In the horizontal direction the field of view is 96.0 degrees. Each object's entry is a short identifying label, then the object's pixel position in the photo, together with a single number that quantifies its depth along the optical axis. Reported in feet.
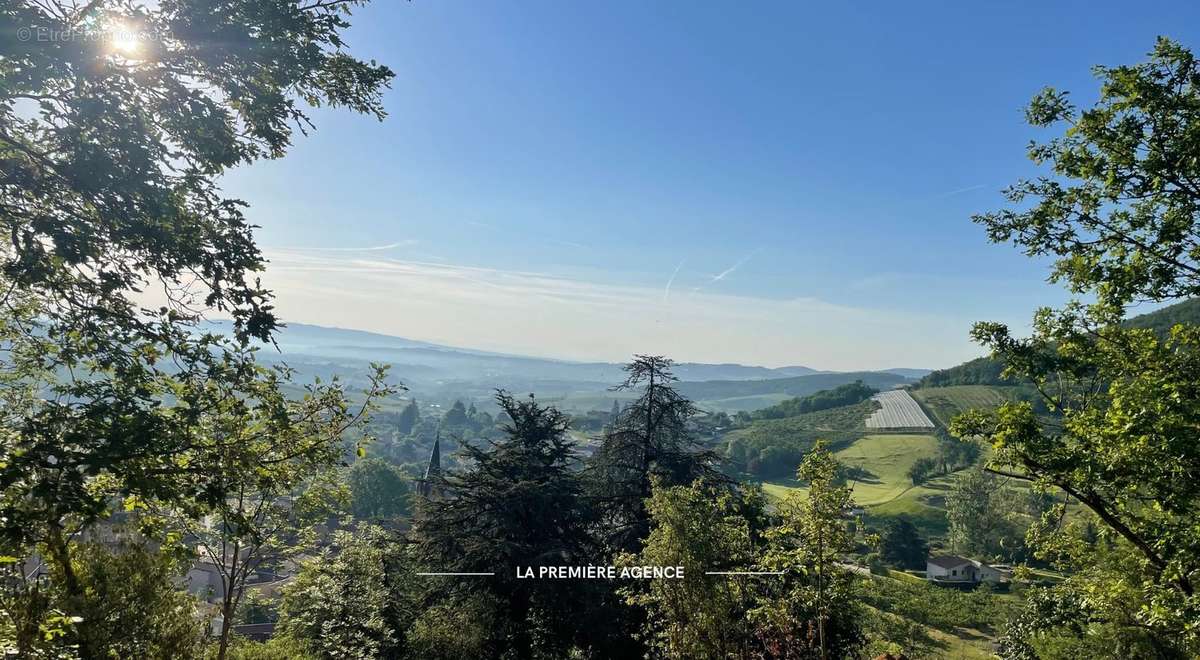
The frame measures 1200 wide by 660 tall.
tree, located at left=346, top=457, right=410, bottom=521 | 259.39
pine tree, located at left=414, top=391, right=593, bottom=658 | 49.96
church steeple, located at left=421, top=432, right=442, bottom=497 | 167.20
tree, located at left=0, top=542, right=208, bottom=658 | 26.53
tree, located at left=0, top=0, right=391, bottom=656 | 13.44
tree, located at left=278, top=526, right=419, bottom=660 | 44.80
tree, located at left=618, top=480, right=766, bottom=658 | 28.45
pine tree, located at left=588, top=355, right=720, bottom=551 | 54.49
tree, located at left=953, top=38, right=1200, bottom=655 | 21.13
